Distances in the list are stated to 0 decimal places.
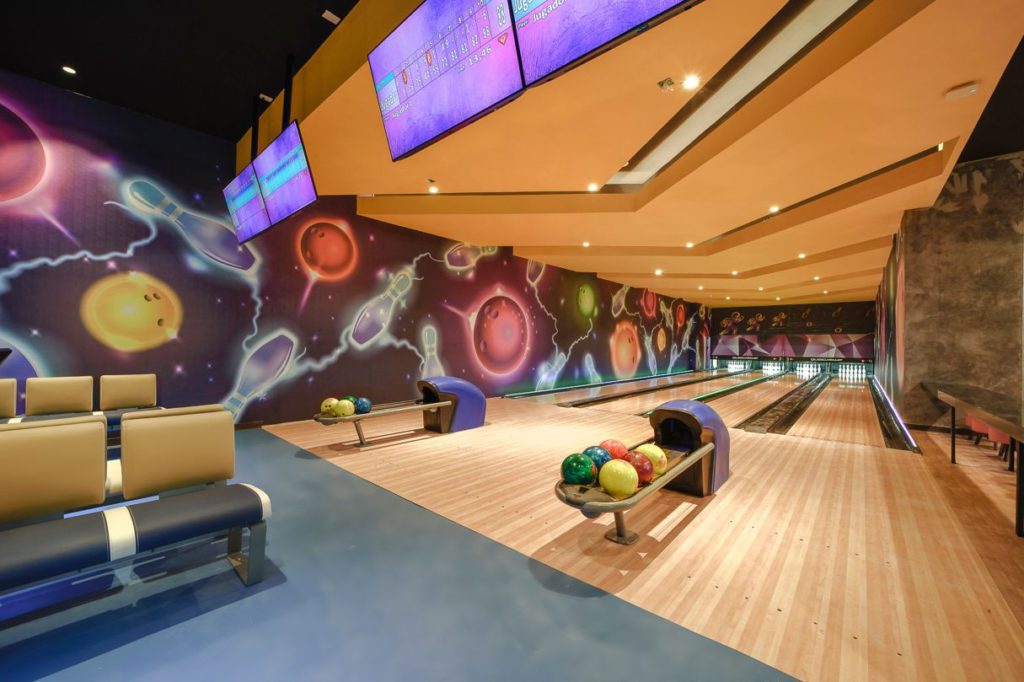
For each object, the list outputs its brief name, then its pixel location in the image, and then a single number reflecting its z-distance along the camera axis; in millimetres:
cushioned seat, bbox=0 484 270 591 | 1259
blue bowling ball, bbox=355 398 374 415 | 4134
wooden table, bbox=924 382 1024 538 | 2207
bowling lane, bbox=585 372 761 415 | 6875
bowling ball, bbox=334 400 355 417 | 3918
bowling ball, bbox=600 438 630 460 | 2231
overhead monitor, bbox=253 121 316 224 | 2982
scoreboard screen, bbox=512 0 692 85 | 1280
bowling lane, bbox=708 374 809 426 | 6338
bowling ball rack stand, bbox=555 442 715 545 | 1848
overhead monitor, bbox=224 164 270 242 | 3576
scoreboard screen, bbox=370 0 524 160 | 1624
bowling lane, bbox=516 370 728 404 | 7785
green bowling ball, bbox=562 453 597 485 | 2041
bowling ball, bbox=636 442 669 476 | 2242
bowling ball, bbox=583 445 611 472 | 2109
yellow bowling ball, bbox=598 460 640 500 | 1940
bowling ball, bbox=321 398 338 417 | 3945
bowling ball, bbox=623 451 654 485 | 2129
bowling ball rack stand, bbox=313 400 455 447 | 3811
